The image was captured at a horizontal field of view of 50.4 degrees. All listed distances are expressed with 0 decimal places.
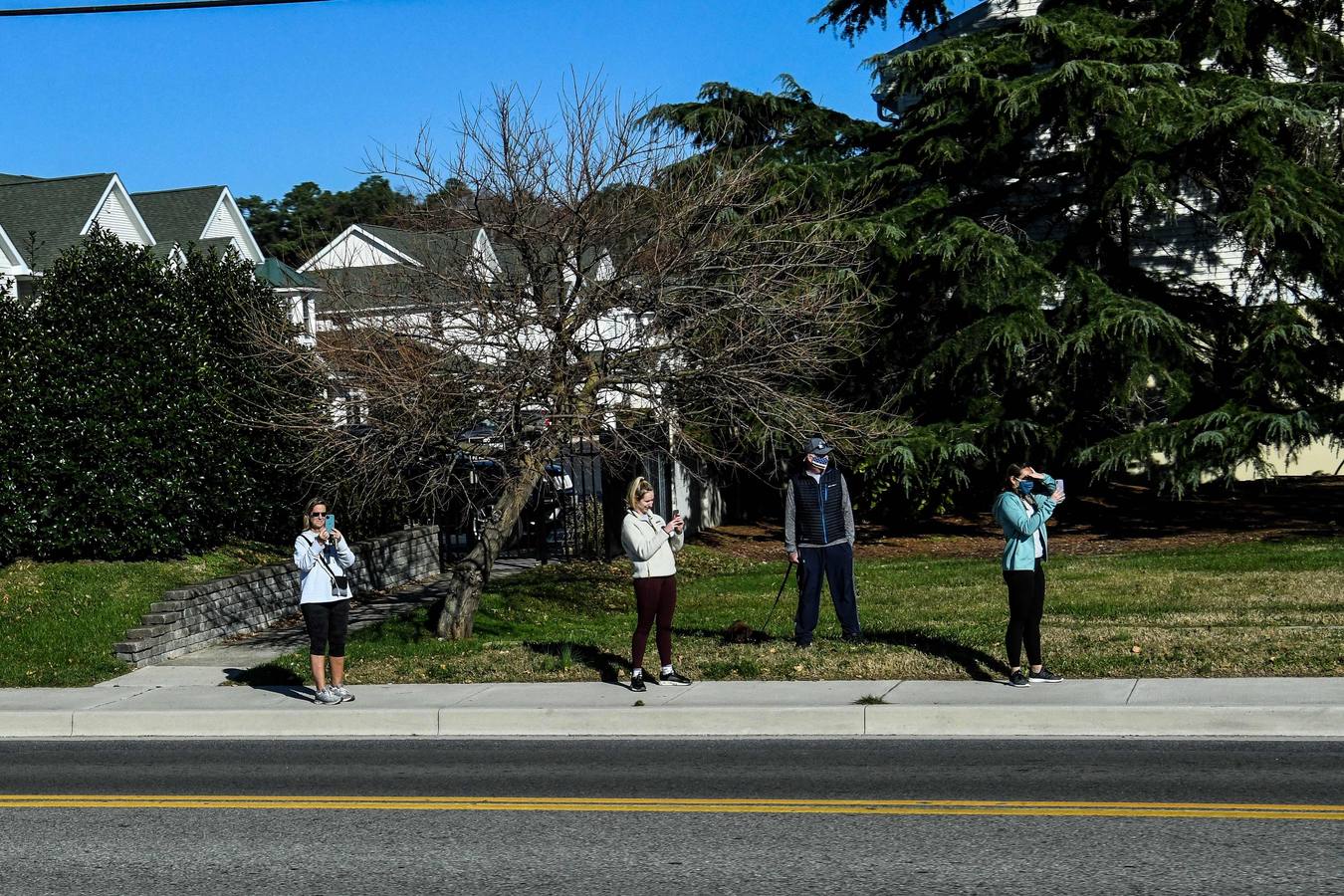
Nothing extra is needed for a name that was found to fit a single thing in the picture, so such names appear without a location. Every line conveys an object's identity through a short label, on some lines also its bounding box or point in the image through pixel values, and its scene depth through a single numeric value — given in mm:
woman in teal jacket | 10828
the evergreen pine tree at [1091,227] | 22234
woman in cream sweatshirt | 11336
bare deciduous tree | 14484
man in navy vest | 12531
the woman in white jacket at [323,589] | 11930
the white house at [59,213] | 37750
